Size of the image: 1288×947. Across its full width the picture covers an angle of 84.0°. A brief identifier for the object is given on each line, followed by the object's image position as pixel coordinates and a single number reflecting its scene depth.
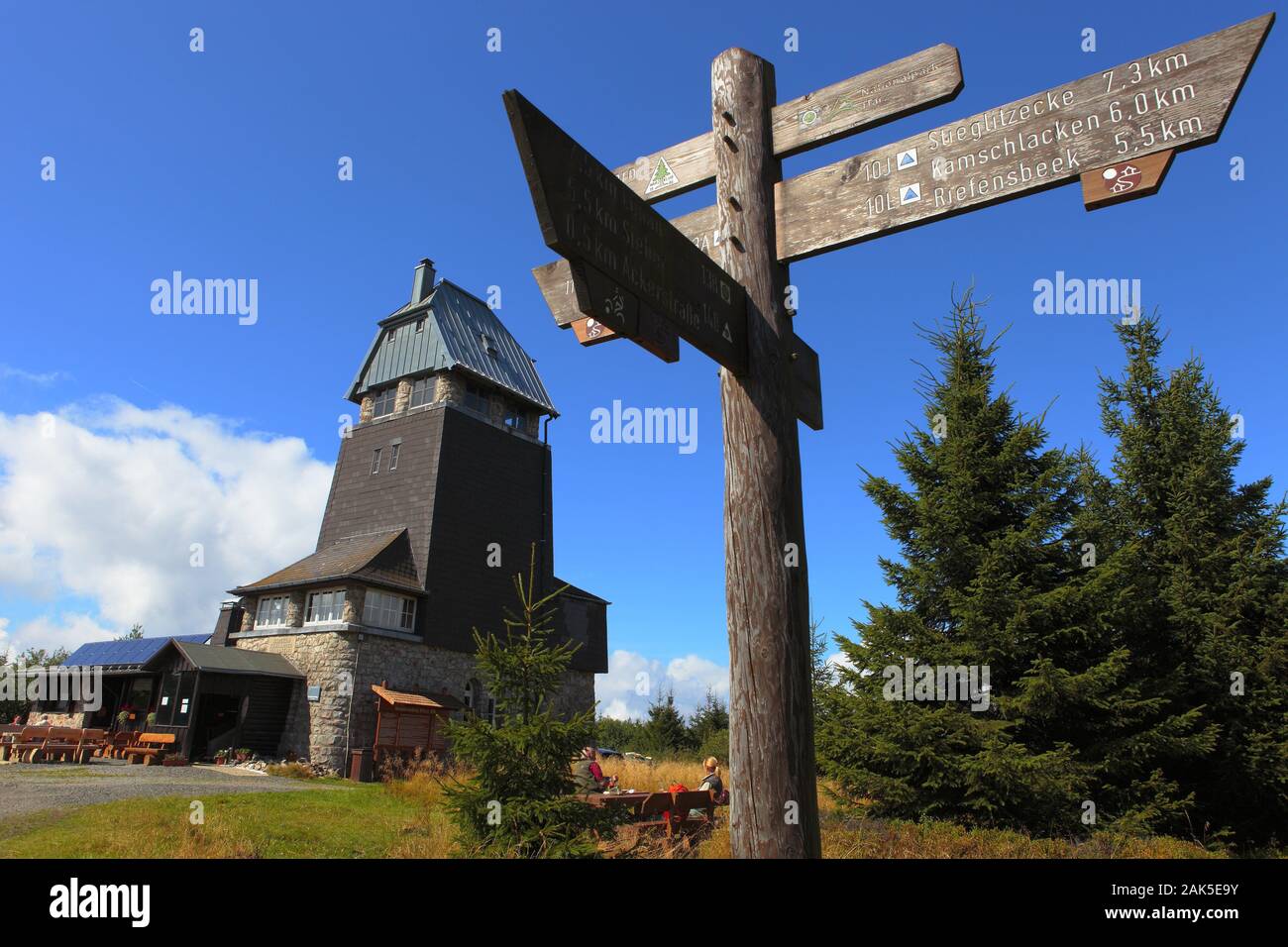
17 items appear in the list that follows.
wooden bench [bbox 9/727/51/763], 18.95
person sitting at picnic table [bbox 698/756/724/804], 11.92
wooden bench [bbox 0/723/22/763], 19.69
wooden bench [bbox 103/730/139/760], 20.89
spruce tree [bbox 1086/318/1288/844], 10.38
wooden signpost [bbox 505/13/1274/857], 2.48
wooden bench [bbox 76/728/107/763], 20.22
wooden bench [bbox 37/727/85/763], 19.28
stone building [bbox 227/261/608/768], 21.75
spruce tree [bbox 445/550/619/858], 7.40
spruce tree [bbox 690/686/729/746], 27.97
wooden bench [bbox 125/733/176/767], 19.78
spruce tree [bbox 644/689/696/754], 28.53
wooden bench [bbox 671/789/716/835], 9.89
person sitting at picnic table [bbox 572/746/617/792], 9.23
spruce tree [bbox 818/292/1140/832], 8.75
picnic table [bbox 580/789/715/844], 9.52
